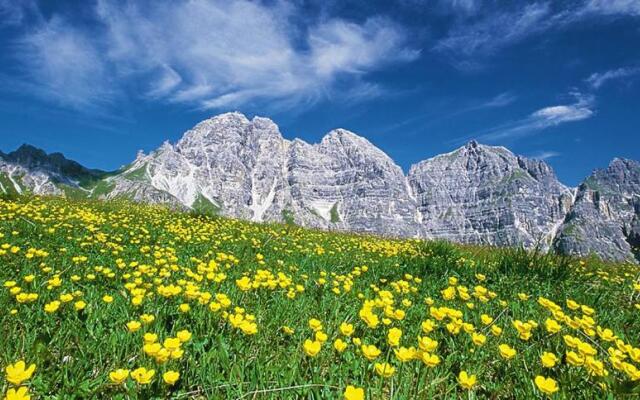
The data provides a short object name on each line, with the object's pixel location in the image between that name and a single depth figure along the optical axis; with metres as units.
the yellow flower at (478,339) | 2.87
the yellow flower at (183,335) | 2.62
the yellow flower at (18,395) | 1.81
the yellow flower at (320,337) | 2.90
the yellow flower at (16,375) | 1.80
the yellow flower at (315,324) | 2.99
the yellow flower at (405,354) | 2.40
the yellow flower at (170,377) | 2.10
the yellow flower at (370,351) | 2.36
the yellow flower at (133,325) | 2.76
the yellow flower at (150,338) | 2.43
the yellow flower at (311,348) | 2.40
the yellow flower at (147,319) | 3.09
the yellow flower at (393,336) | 2.70
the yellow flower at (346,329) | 3.03
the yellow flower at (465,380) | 2.13
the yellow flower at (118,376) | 1.94
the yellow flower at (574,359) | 2.54
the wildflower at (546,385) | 2.13
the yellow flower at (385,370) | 2.36
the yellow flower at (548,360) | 2.54
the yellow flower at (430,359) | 2.25
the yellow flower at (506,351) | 2.64
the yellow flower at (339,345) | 2.82
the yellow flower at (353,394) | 1.84
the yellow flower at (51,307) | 3.05
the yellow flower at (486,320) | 3.76
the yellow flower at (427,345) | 2.59
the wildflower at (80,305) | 3.45
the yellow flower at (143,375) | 2.04
